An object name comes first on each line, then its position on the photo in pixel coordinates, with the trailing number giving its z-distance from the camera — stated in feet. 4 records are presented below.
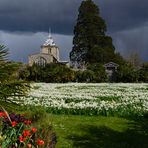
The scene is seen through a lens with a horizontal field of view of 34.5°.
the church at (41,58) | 139.55
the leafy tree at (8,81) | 12.26
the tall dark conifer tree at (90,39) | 135.93
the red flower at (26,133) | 10.79
